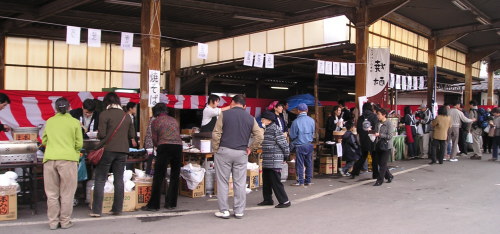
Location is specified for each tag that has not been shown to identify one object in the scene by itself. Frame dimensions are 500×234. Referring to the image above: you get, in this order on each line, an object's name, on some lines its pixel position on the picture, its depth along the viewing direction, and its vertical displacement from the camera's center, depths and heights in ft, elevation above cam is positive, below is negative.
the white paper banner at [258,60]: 41.00 +5.49
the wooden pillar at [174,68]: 65.16 +7.37
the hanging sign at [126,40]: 32.19 +5.65
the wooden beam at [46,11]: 38.75 +10.06
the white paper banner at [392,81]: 57.74 +5.14
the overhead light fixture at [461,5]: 44.61 +12.14
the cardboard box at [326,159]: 38.10 -3.57
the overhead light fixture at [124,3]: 40.06 +10.56
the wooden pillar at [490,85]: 81.56 +6.89
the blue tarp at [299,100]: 60.58 +2.60
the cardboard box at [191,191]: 27.43 -4.67
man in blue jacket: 30.22 -1.22
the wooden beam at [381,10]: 39.19 +10.19
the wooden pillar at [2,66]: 51.37 +5.76
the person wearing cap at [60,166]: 19.52 -2.29
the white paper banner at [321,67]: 42.69 +5.11
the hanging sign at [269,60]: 41.94 +5.61
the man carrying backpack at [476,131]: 48.52 -1.14
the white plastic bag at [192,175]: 27.02 -3.61
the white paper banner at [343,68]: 43.50 +5.09
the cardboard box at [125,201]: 22.81 -4.55
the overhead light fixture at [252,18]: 44.20 +10.37
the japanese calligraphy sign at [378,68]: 41.63 +4.95
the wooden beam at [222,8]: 39.63 +10.56
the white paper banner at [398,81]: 59.88 +5.35
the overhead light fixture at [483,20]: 50.67 +11.99
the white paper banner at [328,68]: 43.27 +5.09
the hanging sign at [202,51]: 35.42 +5.43
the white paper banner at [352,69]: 44.11 +5.11
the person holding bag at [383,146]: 31.89 -1.93
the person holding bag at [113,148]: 21.54 -1.60
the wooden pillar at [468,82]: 72.84 +6.52
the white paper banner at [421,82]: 64.65 +5.70
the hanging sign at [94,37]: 30.32 +5.50
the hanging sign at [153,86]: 31.99 +2.25
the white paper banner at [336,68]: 43.65 +5.14
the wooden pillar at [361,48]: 40.96 +6.84
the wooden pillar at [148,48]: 32.30 +5.10
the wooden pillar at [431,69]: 56.29 +6.70
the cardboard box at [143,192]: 23.98 -4.24
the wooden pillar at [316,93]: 51.93 +3.09
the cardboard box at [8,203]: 20.94 -4.29
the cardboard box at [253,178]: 29.96 -4.22
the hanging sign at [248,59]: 39.70 +5.46
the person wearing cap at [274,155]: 24.36 -2.11
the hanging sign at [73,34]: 29.22 +5.46
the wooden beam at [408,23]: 50.49 +11.81
